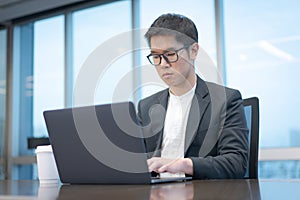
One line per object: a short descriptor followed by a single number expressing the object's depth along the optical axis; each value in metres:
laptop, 1.02
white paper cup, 1.29
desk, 0.75
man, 1.58
